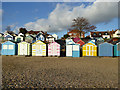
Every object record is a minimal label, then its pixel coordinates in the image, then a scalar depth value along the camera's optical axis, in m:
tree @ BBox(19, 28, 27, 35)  55.99
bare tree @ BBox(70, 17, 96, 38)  33.92
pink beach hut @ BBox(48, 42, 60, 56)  14.82
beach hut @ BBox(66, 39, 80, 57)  14.36
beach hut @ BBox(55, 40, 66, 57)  17.44
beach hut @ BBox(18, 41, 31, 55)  15.70
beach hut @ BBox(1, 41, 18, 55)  15.91
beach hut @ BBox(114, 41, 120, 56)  14.31
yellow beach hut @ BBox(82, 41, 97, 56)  14.46
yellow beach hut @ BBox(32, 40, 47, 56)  15.10
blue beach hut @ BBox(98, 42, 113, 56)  14.20
